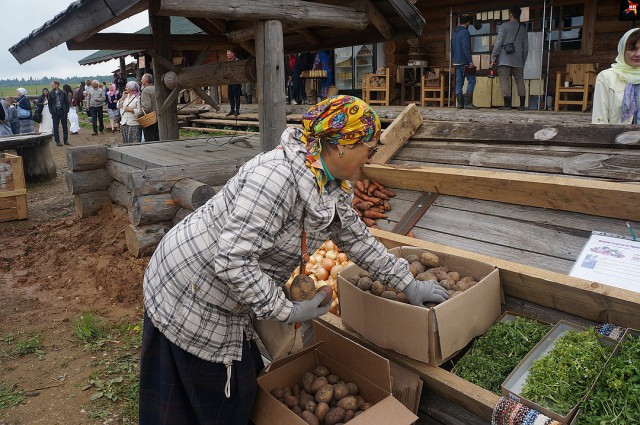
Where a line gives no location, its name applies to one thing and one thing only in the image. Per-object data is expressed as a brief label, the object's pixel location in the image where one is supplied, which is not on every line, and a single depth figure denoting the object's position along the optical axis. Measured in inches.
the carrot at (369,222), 171.2
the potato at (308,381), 99.8
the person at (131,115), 441.7
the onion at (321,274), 161.8
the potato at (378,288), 111.9
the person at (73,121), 850.8
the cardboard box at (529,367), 81.6
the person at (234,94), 592.1
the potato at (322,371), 103.6
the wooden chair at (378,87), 545.4
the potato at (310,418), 89.7
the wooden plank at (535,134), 152.2
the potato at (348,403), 93.7
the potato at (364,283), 115.7
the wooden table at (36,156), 444.1
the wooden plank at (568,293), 100.3
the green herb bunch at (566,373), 84.5
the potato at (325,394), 95.7
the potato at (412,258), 127.6
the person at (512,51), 409.4
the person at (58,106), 662.5
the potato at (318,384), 98.3
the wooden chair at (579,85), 408.8
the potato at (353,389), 97.7
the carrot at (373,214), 171.5
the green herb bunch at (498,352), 98.7
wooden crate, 327.9
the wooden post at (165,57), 314.8
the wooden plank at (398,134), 192.2
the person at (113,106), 856.3
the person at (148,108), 435.2
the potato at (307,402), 95.0
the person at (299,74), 606.1
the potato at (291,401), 96.5
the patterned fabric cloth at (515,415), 80.6
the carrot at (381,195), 177.2
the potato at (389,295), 109.6
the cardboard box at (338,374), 86.4
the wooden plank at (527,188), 126.0
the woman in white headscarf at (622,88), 175.8
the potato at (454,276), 117.4
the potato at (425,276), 115.9
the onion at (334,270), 159.1
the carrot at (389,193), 178.9
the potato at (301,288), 91.2
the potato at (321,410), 92.9
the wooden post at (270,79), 207.8
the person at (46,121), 745.0
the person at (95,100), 792.9
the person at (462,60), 446.9
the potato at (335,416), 91.7
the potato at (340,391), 96.1
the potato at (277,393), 99.0
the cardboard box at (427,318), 98.6
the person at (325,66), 593.6
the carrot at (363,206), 173.2
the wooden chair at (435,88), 507.8
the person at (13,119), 577.0
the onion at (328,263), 164.6
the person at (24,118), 579.8
